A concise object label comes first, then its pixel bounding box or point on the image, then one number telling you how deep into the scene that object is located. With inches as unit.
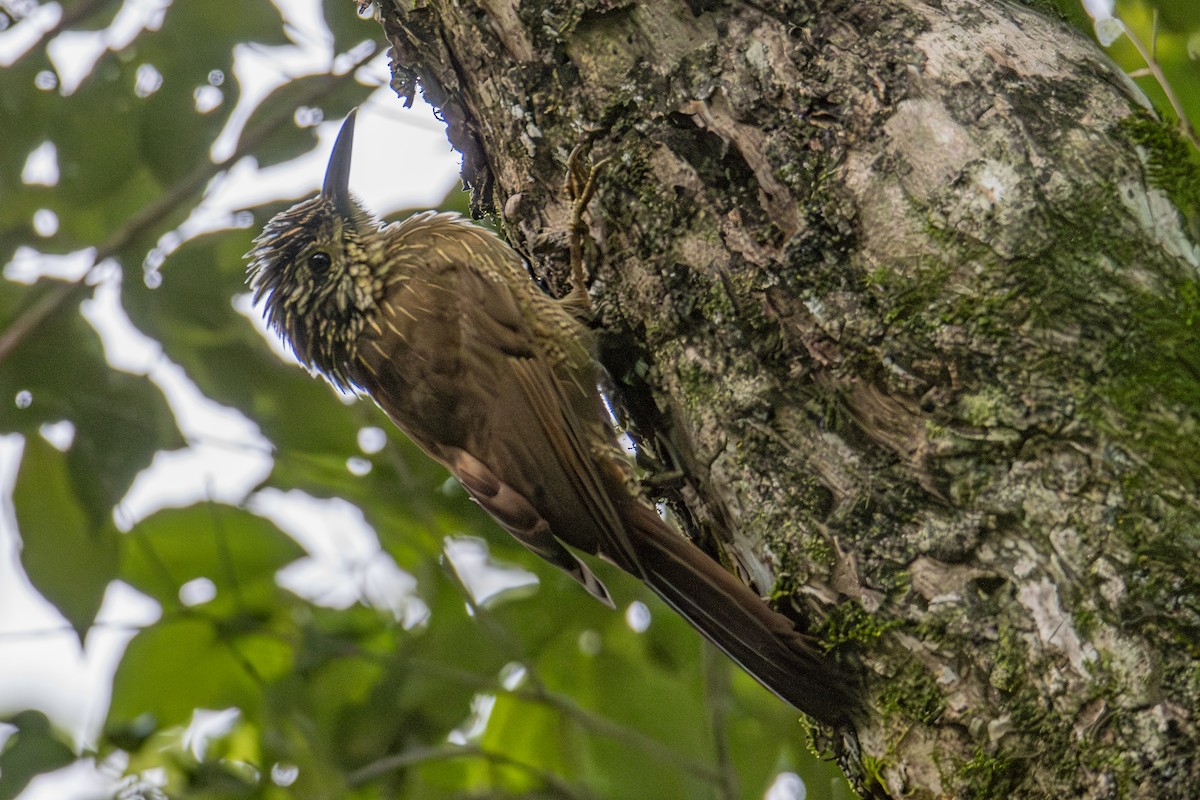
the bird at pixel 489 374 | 183.3
